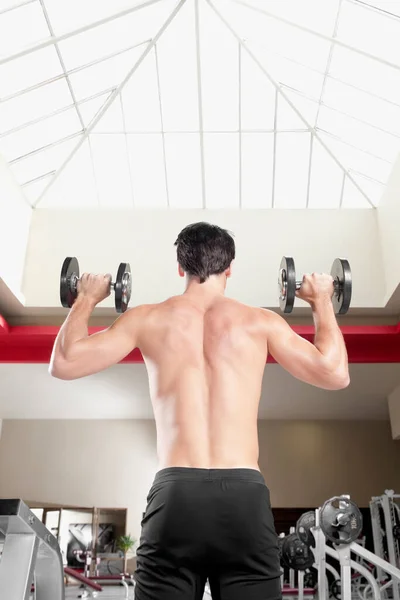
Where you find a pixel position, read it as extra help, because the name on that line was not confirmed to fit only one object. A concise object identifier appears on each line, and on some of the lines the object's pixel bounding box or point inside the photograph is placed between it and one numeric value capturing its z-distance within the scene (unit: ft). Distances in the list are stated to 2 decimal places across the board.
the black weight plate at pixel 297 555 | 26.55
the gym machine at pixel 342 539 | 18.40
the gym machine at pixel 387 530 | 31.78
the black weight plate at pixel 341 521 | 19.08
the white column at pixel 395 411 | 42.70
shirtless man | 4.73
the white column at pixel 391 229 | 28.30
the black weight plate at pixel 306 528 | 26.45
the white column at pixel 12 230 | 27.78
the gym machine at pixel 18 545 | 4.07
